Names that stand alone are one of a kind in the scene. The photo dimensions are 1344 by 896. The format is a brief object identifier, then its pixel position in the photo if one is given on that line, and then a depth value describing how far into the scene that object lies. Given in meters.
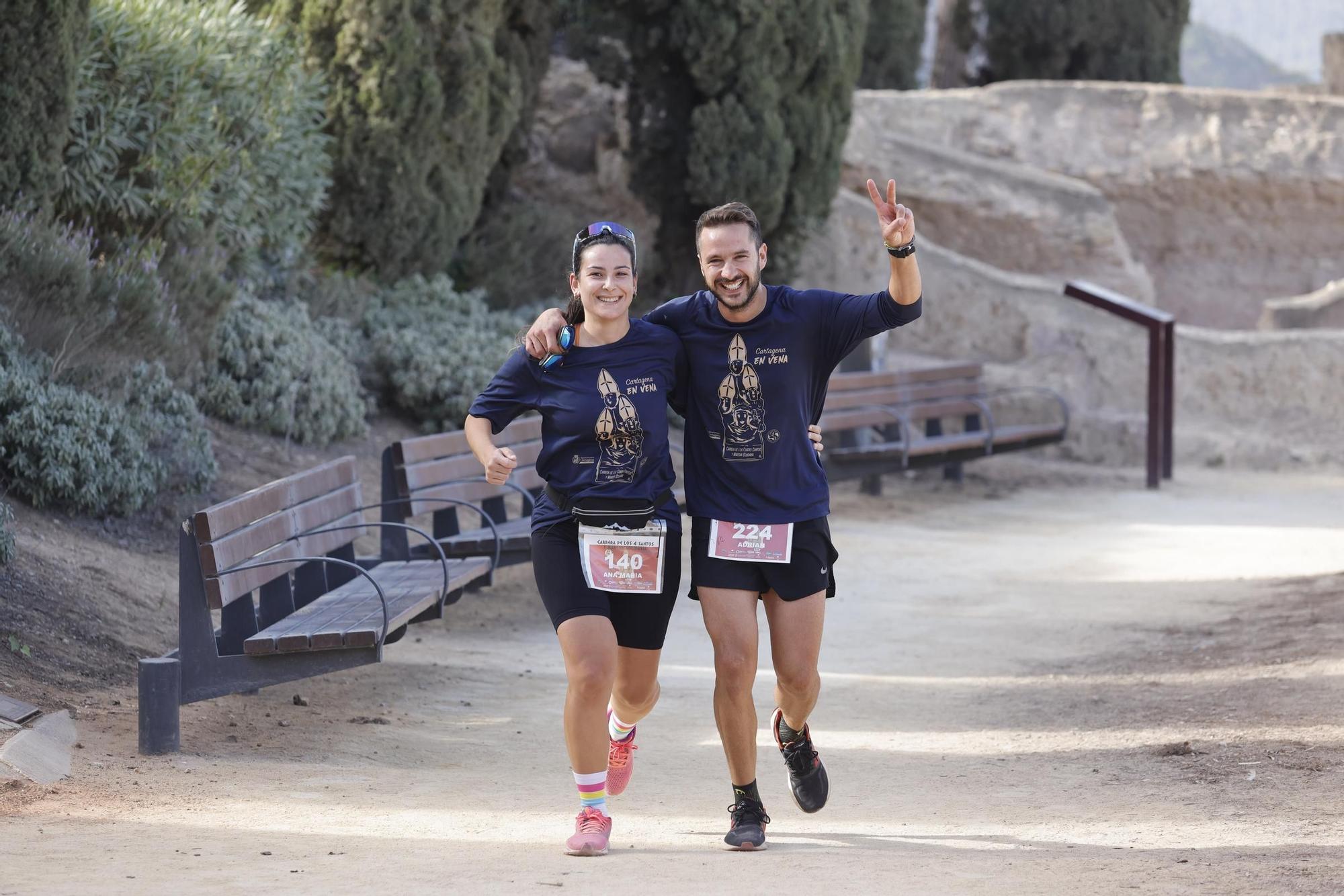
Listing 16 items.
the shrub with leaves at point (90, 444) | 15.35
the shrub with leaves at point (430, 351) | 22.27
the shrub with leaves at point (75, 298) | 16.19
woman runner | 8.51
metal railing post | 24.92
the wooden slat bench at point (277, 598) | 10.87
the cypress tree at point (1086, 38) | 41.16
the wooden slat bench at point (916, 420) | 22.84
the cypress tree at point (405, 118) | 23.23
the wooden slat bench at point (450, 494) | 15.06
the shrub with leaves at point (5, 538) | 13.08
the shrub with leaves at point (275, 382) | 20.25
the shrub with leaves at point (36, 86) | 16.23
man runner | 8.75
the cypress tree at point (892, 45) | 43.62
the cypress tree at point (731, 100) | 26.84
